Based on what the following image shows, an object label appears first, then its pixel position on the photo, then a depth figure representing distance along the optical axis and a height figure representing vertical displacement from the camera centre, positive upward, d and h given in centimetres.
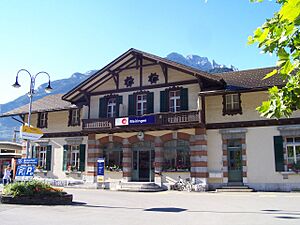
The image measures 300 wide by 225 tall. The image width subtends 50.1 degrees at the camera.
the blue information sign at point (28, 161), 1309 -8
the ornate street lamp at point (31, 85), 1485 +341
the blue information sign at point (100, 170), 1967 -65
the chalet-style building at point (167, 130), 1791 +182
